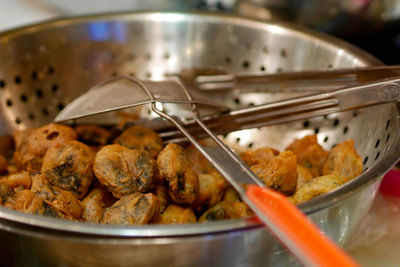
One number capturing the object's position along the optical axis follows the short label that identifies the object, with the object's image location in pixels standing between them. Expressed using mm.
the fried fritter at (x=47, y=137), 725
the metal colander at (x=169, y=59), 824
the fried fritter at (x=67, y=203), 575
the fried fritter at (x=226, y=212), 608
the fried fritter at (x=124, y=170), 603
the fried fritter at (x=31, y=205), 537
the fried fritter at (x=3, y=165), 757
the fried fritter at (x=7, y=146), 831
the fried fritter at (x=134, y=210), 536
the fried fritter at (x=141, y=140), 706
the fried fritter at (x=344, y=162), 670
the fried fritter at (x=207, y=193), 649
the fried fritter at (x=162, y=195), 623
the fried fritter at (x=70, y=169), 636
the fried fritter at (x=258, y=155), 721
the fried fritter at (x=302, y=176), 691
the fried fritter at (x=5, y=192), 596
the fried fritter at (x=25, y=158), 724
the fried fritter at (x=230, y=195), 666
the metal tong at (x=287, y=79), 737
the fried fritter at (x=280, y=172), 630
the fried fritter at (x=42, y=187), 587
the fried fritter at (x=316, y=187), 596
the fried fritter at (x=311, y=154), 748
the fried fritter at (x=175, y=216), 593
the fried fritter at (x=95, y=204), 604
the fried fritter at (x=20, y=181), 626
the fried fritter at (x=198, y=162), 729
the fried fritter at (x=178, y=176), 601
